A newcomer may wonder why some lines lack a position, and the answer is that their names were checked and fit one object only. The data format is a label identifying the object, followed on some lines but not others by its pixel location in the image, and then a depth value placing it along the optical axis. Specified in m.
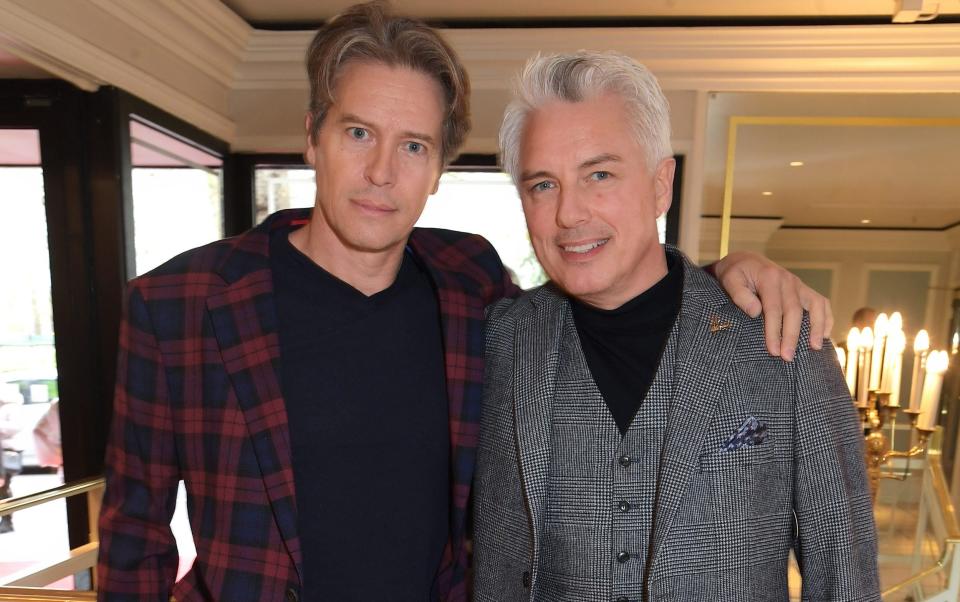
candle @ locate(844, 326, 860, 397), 2.88
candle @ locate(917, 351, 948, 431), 2.39
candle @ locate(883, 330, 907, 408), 2.76
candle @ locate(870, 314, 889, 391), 2.80
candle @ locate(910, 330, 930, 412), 2.67
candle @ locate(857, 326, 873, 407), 2.84
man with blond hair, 1.12
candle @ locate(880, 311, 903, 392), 2.76
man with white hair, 1.02
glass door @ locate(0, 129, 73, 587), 2.77
